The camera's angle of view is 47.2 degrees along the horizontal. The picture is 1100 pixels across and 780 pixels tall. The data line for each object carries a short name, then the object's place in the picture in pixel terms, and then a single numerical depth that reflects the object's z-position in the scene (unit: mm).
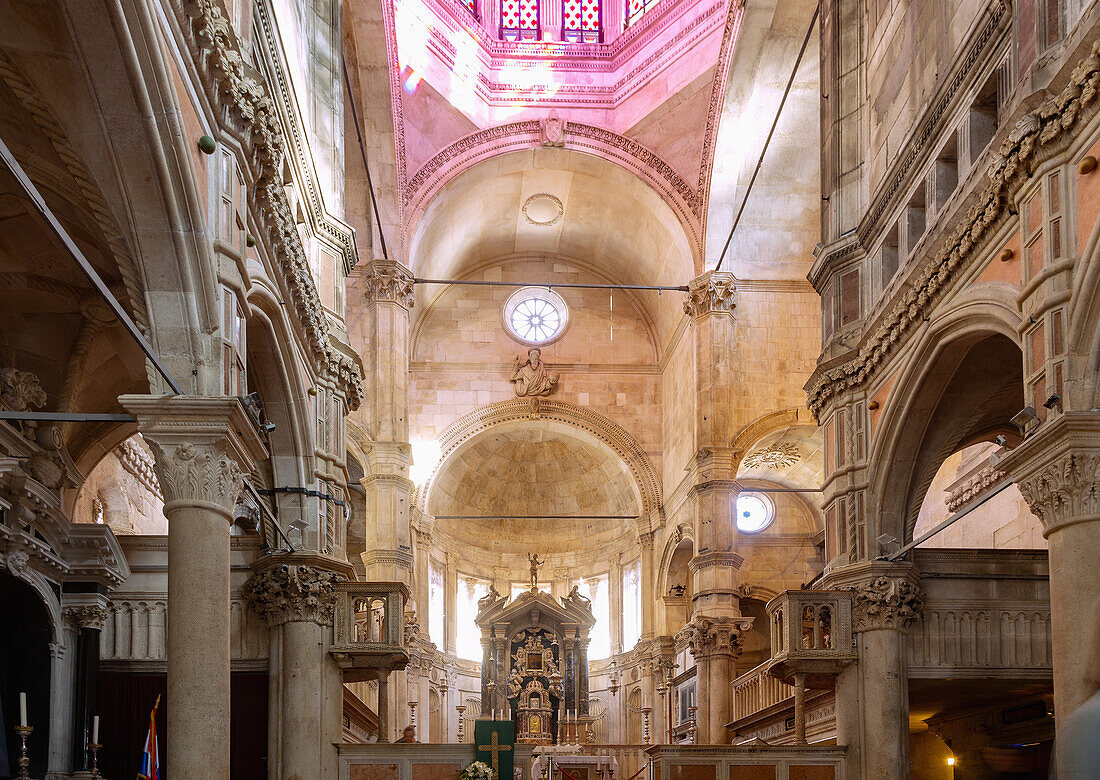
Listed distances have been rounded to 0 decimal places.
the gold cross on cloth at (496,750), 16719
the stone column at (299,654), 15797
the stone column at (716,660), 25984
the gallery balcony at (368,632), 16703
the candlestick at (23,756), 11596
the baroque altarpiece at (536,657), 34350
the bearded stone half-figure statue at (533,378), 34281
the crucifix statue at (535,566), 34797
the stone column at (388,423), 27031
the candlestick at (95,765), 14123
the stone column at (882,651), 15859
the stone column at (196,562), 9734
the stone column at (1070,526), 10492
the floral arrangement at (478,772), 16141
